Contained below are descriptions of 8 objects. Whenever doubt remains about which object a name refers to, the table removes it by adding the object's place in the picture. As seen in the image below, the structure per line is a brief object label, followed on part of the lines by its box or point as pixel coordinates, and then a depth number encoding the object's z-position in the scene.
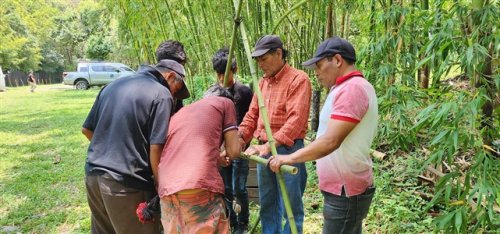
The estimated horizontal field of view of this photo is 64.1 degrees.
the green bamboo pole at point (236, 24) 1.79
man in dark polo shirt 1.85
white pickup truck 19.66
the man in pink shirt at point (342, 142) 1.58
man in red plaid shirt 2.30
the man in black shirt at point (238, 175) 2.99
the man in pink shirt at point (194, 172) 1.71
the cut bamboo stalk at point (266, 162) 1.58
